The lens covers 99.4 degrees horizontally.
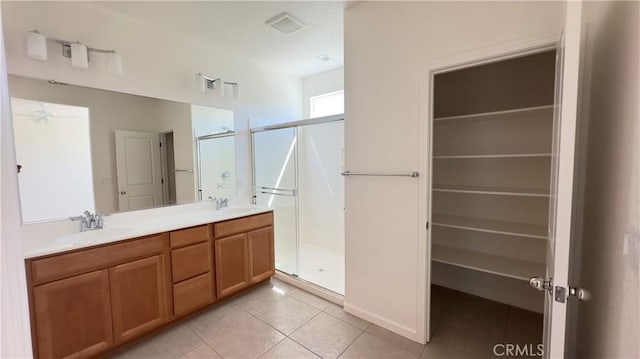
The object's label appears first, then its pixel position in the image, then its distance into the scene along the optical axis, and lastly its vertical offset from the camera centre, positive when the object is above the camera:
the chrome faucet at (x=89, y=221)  2.12 -0.42
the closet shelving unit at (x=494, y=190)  2.29 -0.24
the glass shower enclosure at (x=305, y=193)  3.52 -0.39
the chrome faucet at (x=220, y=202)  3.06 -0.40
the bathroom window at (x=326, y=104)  3.86 +0.89
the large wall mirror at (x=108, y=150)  1.96 +0.16
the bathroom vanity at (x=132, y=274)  1.67 -0.81
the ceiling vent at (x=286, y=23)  2.38 +1.30
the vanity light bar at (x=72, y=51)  1.84 +0.87
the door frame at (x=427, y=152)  1.69 +0.08
